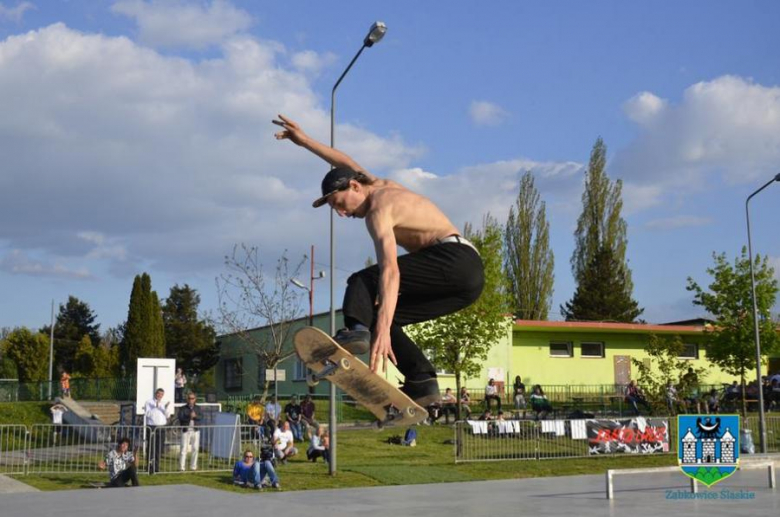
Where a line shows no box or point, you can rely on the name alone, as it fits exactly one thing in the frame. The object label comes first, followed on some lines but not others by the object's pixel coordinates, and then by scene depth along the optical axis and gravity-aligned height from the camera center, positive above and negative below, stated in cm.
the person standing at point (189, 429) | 2012 -104
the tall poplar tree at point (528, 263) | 6191 +861
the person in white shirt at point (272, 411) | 2686 -84
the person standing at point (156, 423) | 1962 -89
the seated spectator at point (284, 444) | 2215 -155
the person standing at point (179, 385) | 3161 +2
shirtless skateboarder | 537 +74
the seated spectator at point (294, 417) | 2709 -106
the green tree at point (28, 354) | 6081 +240
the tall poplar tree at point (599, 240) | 6406 +1082
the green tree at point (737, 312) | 3438 +271
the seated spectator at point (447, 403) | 3210 -79
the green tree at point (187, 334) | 6031 +376
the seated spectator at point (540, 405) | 3040 -86
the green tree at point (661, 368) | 2988 +41
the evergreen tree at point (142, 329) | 5350 +361
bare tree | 4046 +253
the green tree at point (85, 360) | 6244 +202
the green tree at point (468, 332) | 3262 +193
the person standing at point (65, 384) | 3722 +13
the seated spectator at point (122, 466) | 1725 -162
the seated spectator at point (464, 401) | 3280 -74
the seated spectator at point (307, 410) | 2803 -86
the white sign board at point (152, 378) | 2384 +22
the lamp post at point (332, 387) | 1968 -7
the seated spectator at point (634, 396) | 3400 -64
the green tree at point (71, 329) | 7431 +541
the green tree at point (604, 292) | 6350 +661
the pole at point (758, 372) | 2628 +21
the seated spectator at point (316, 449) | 2261 -172
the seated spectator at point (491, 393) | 3184 -44
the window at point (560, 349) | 4684 +176
